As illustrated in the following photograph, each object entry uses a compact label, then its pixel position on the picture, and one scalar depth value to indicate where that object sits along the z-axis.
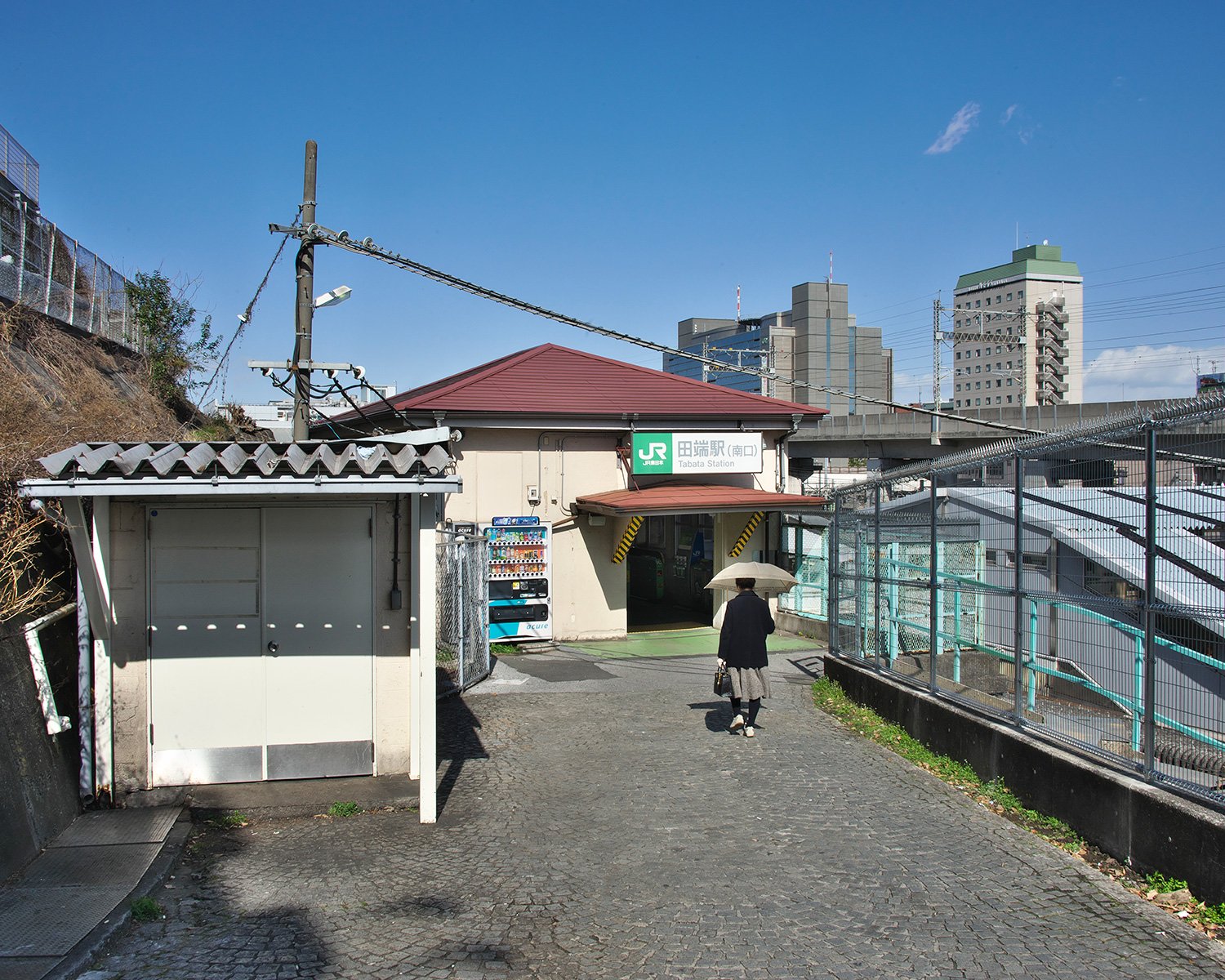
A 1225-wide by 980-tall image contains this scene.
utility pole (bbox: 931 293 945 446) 32.12
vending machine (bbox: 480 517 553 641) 16.11
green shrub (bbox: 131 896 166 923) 4.96
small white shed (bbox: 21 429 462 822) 6.82
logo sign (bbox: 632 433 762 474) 17.14
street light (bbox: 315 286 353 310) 12.22
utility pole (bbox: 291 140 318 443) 11.91
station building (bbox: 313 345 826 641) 16.23
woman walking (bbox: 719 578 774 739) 9.53
